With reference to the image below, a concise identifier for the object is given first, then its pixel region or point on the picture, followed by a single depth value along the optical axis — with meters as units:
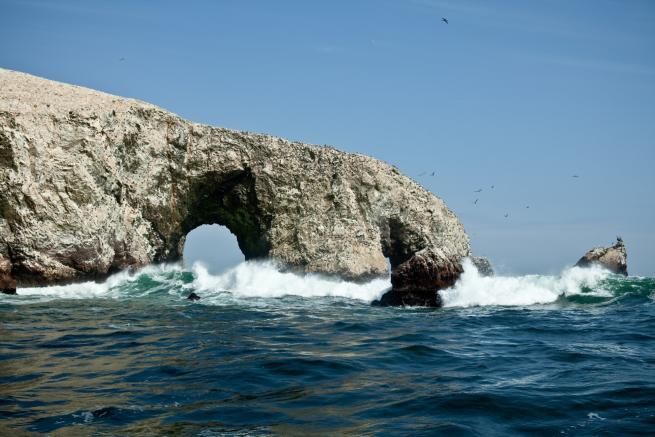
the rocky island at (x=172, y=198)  30.27
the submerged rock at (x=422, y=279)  23.36
